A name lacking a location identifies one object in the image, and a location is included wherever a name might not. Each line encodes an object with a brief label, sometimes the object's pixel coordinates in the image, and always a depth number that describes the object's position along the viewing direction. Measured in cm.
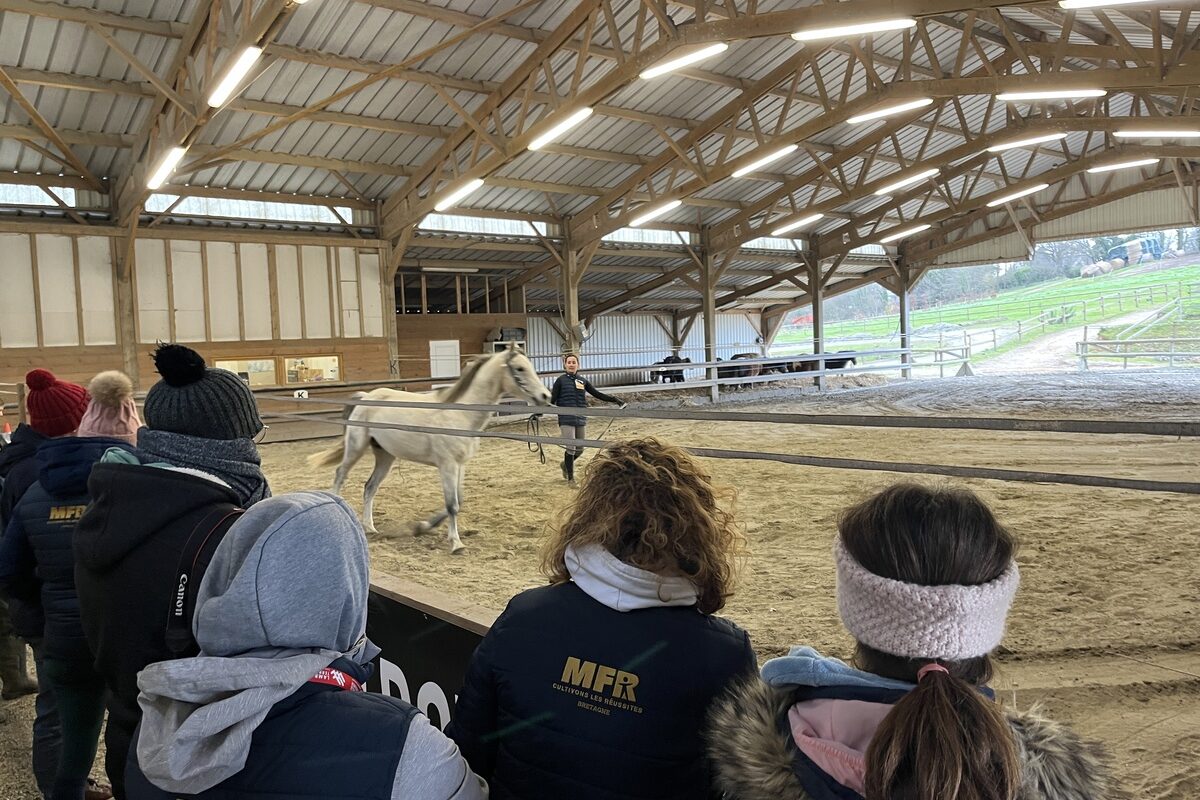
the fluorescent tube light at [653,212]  1412
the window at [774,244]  2109
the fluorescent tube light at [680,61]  768
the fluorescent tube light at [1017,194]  1705
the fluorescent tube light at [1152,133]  983
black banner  221
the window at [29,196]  1091
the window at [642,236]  1812
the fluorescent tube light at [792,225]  1698
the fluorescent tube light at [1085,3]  599
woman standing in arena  757
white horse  587
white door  1762
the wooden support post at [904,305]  2347
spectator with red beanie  227
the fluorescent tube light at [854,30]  664
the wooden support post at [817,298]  2123
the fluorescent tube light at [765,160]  1219
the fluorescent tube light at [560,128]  950
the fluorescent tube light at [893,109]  1002
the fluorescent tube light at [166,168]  892
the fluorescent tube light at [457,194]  1157
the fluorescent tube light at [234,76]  680
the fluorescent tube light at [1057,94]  859
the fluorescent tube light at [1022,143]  1219
